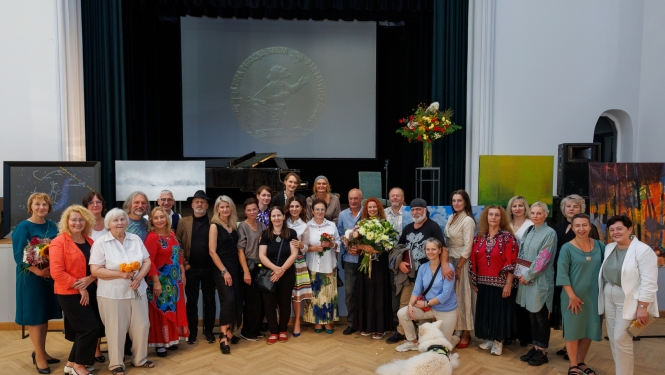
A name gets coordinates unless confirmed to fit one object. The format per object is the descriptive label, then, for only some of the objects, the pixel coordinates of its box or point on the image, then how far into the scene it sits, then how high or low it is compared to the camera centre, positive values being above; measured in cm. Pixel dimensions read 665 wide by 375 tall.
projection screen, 1181 +172
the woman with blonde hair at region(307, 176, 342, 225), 596 -50
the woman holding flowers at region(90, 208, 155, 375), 439 -111
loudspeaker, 773 -14
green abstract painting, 759 -29
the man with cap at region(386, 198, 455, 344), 534 -82
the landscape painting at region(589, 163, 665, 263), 575 -40
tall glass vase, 961 +8
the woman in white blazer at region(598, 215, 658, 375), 407 -103
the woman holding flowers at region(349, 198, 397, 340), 556 -145
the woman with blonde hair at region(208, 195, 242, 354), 530 -111
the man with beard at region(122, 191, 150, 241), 495 -55
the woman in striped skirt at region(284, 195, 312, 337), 558 -89
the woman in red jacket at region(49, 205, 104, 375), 435 -106
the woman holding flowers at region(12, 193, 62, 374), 471 -112
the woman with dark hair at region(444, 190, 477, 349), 536 -109
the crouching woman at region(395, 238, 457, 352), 503 -135
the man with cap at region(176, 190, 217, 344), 531 -101
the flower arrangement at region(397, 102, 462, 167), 932 +60
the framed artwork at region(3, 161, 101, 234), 625 -34
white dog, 432 -172
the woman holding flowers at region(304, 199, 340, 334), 559 -120
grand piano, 910 -35
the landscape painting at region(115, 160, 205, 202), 737 -29
